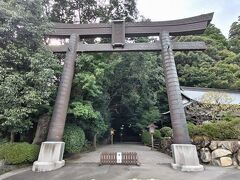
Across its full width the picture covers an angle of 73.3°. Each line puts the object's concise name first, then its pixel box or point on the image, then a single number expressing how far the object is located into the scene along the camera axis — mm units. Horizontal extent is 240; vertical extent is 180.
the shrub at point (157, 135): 15522
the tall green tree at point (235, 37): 31188
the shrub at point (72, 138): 9048
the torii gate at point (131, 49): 7214
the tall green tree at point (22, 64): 7043
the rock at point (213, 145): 8134
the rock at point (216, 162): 7908
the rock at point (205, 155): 8179
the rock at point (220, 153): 7922
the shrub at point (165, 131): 14363
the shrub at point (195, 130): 8824
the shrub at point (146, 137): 17874
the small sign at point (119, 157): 7758
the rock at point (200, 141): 8356
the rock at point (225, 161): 7776
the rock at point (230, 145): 7874
